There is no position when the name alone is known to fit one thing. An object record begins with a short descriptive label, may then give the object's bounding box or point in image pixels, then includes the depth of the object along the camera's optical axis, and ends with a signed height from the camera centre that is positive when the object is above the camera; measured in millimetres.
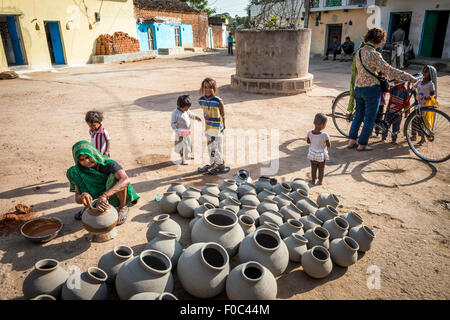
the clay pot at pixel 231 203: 3047 -1436
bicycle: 4598 -1212
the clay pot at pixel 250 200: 3150 -1450
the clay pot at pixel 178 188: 3497 -1467
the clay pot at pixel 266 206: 3037 -1462
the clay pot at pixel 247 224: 2723 -1465
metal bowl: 2846 -1598
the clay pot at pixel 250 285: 2000 -1486
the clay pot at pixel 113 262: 2264 -1488
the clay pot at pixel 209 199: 3209 -1462
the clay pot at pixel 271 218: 2854 -1483
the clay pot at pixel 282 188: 3455 -1469
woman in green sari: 2810 -1127
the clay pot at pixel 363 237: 2727 -1601
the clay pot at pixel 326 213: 3015 -1540
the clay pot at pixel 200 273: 2115 -1472
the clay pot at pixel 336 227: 2760 -1547
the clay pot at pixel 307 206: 3139 -1525
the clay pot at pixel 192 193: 3305 -1431
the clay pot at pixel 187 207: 3205 -1519
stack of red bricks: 18016 +1084
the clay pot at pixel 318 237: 2646 -1559
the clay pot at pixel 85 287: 1979 -1456
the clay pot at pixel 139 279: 2031 -1448
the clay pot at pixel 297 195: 3273 -1474
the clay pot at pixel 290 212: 2975 -1503
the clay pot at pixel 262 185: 3551 -1471
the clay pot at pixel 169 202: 3324 -1522
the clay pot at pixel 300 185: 3548 -1473
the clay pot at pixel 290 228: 2750 -1520
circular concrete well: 8859 -61
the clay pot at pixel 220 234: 2463 -1404
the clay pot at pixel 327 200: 3312 -1553
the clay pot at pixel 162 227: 2688 -1450
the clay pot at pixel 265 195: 3266 -1456
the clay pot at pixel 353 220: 2910 -1543
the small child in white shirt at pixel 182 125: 4207 -907
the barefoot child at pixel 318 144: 3725 -1088
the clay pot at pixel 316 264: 2403 -1621
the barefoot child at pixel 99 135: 3520 -850
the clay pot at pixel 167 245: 2391 -1437
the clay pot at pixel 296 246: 2584 -1584
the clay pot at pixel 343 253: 2531 -1615
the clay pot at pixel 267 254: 2324 -1485
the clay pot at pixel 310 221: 2882 -1545
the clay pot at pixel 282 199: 3162 -1471
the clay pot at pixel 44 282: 2049 -1458
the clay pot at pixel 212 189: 3351 -1419
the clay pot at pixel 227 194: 3259 -1434
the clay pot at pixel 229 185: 3405 -1411
